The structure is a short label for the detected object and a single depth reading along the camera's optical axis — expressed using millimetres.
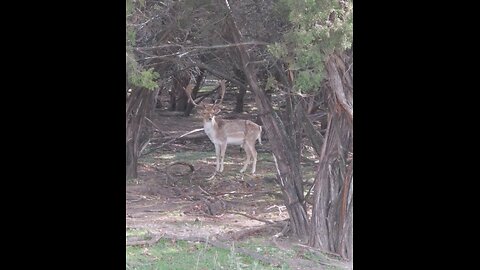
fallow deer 23203
